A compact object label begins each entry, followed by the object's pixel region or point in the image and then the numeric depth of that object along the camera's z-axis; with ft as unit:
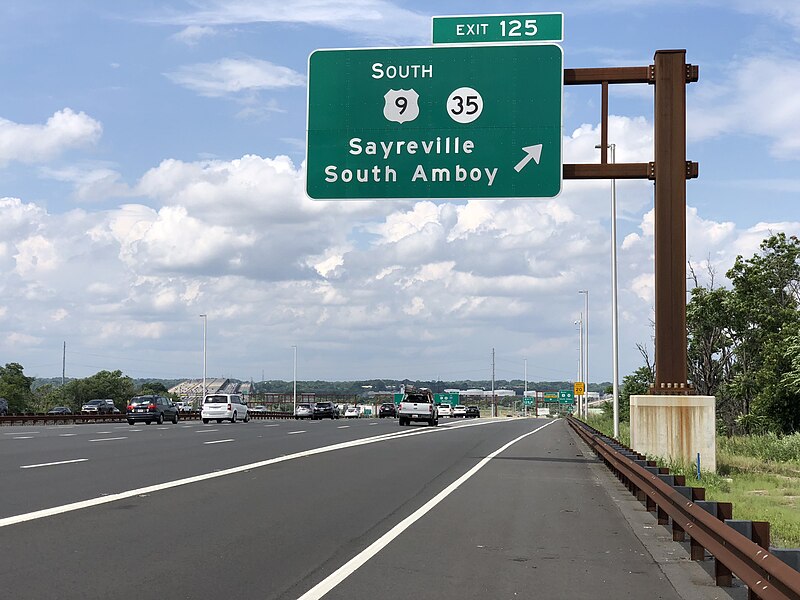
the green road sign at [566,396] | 426.26
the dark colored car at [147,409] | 186.70
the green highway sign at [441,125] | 75.41
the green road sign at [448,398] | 474.08
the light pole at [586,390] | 273.54
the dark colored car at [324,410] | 269.44
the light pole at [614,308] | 143.64
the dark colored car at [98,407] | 259.60
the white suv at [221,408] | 195.72
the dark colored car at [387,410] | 296.10
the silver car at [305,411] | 272.51
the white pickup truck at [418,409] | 195.52
